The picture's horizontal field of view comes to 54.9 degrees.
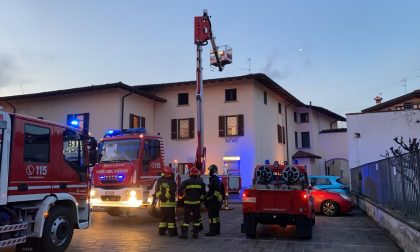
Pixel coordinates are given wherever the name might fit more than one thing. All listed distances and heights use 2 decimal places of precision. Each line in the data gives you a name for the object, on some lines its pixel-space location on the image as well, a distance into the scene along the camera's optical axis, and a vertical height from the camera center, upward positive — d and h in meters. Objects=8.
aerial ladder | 16.06 +4.51
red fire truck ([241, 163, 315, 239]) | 9.55 -0.76
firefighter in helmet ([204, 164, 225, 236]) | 10.48 -0.75
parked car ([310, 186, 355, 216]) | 14.79 -1.12
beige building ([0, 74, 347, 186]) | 26.17 +4.33
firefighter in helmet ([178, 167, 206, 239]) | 10.27 -0.60
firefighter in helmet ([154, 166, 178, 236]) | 10.42 -0.80
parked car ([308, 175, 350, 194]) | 16.56 -0.44
